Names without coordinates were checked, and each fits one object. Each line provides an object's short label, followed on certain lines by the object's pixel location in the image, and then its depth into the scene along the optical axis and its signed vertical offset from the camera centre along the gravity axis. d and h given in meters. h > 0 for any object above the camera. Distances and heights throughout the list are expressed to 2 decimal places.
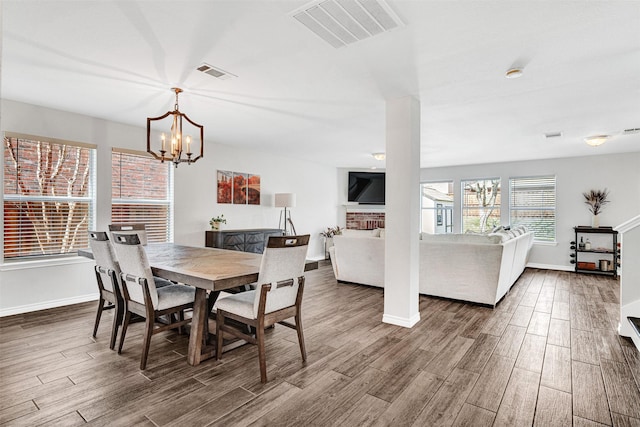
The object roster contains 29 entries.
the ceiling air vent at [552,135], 5.16 +1.15
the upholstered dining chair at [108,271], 2.99 -0.54
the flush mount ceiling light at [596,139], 5.20 +1.08
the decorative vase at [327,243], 8.53 -0.79
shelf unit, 6.50 -0.80
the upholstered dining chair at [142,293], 2.63 -0.67
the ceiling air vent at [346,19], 2.13 +1.23
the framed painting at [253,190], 6.67 +0.38
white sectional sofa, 4.25 -0.67
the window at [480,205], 8.08 +0.16
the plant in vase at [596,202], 6.80 +0.21
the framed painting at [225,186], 6.12 +0.40
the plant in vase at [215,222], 5.91 -0.21
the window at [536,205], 7.39 +0.15
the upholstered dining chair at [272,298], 2.47 -0.66
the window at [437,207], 8.91 +0.11
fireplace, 9.22 -0.24
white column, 3.62 -0.01
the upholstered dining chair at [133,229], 3.94 -0.23
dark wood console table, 5.60 -0.48
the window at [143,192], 4.88 +0.24
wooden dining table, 2.42 -0.46
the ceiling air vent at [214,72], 3.00 +1.21
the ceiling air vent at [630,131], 4.89 +1.15
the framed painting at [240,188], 6.39 +0.40
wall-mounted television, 9.12 +0.61
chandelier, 3.15 +0.61
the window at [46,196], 4.04 +0.15
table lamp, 6.77 +0.19
